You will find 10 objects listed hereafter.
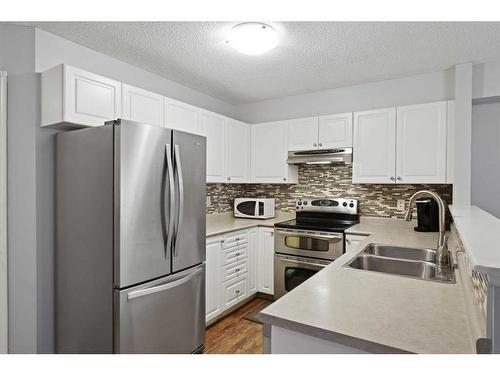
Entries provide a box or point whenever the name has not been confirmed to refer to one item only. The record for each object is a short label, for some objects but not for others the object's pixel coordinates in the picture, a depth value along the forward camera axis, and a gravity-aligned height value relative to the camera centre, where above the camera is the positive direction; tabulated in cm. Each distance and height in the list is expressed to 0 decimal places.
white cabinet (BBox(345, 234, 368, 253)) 271 -49
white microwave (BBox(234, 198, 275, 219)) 358 -28
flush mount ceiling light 201 +101
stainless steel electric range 287 -53
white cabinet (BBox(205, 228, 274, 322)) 271 -83
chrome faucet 169 -28
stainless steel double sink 173 -47
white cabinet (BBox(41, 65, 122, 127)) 189 +56
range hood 313 +31
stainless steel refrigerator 173 -35
